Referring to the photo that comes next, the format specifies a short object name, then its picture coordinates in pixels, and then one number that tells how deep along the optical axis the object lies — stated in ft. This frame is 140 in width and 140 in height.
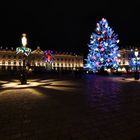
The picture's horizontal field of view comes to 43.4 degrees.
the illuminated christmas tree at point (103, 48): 116.16
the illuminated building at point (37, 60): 340.80
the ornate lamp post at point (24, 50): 55.06
